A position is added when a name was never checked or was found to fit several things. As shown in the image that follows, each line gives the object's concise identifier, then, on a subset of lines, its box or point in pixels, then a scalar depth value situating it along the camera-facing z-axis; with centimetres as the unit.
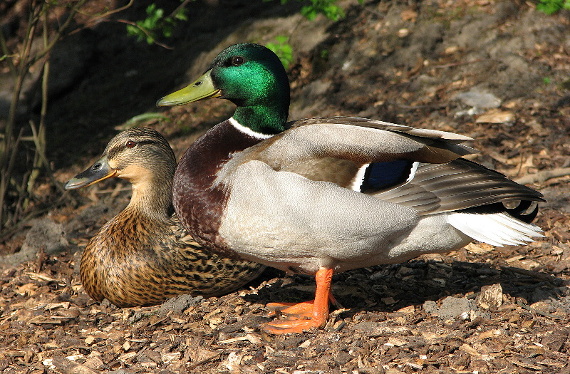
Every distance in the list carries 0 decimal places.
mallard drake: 669
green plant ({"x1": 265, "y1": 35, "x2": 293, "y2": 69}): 1222
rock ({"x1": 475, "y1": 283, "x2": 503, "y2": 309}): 742
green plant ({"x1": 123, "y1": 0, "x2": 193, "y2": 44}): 1109
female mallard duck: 830
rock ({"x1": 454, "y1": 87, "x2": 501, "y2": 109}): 1232
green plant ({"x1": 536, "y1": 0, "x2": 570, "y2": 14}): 1027
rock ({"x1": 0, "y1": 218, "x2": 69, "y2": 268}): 1005
